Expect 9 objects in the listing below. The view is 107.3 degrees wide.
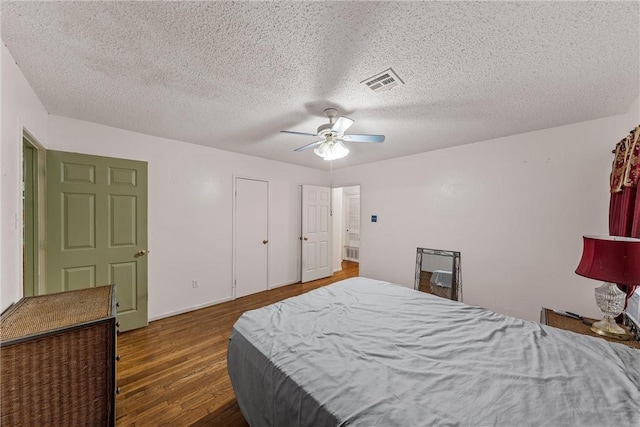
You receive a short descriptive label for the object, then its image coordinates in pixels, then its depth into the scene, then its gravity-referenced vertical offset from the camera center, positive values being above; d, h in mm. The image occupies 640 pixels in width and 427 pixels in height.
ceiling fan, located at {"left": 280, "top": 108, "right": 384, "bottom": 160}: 2098 +691
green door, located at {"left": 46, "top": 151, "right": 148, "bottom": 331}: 2311 -194
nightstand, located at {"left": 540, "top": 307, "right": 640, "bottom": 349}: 1542 -829
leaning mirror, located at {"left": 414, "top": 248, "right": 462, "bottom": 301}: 3244 -865
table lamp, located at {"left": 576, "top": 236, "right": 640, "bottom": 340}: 1431 -357
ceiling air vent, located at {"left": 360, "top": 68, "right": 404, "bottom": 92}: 1603 +938
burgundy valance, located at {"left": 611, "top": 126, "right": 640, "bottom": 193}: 1765 +417
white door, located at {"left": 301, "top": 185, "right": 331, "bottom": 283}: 4711 -450
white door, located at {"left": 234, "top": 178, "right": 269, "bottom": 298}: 3846 -438
